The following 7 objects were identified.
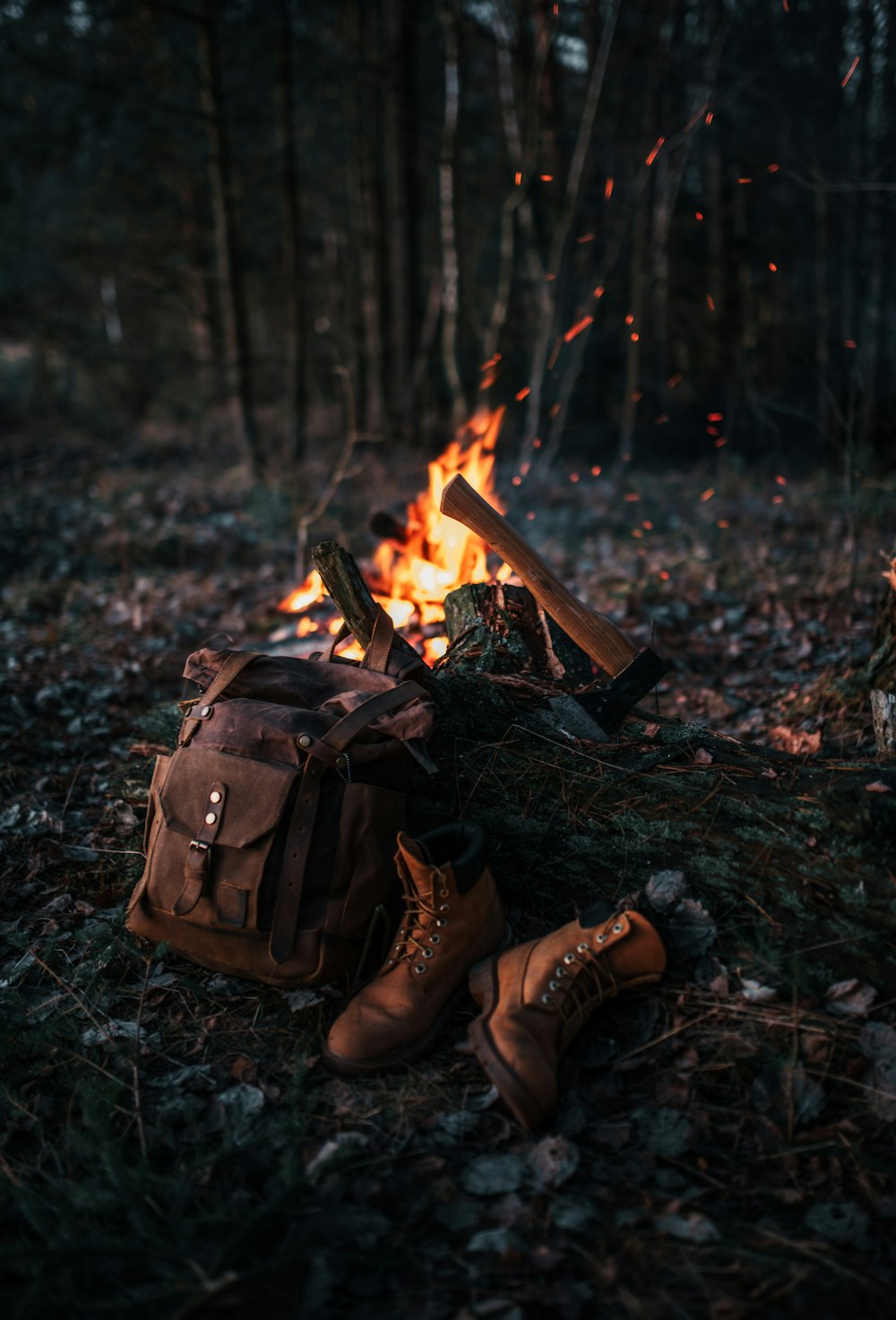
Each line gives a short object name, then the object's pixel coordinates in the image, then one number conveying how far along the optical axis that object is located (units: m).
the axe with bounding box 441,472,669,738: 2.99
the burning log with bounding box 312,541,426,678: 3.34
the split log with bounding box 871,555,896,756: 3.12
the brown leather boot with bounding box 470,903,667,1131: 2.20
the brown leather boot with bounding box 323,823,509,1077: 2.35
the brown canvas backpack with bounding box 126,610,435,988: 2.49
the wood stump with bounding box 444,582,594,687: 3.43
